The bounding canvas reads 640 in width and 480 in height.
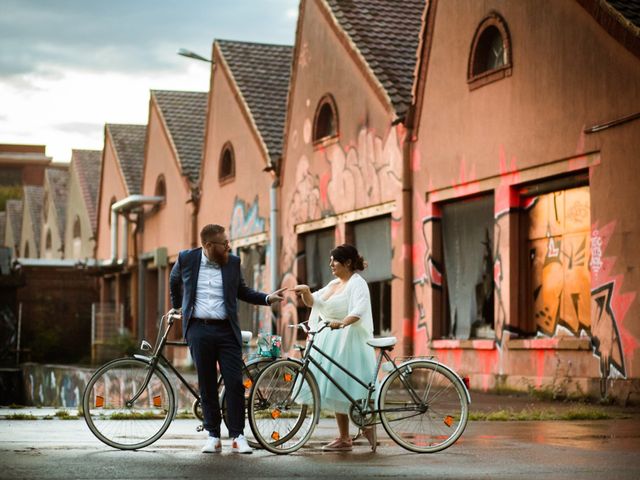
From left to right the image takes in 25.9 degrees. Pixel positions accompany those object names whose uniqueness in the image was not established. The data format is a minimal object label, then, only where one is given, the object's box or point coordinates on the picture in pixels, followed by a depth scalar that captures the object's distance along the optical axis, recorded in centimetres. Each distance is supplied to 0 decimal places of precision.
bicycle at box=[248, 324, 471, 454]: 1030
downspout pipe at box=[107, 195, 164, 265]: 4041
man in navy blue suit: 1030
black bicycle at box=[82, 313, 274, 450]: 1041
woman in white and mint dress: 1063
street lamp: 3350
